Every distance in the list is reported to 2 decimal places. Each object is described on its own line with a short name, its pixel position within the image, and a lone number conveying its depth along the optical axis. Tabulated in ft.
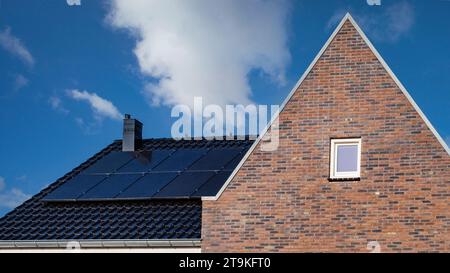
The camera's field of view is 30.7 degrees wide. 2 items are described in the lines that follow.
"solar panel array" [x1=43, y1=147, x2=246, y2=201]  63.67
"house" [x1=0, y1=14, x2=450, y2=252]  51.70
